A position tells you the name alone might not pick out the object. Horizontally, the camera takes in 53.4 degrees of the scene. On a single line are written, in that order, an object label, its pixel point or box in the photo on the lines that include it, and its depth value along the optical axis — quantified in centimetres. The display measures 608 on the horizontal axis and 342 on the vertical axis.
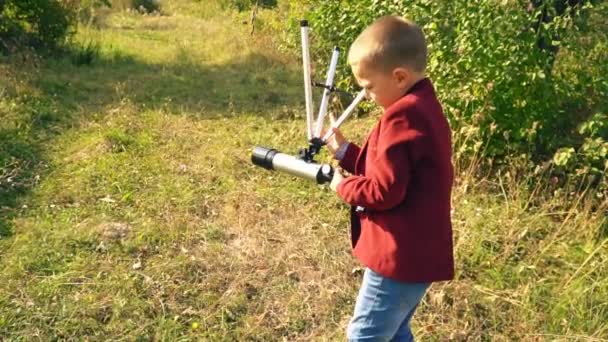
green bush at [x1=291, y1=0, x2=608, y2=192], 392
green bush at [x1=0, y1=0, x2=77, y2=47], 816
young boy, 183
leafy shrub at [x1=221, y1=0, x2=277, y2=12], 1516
